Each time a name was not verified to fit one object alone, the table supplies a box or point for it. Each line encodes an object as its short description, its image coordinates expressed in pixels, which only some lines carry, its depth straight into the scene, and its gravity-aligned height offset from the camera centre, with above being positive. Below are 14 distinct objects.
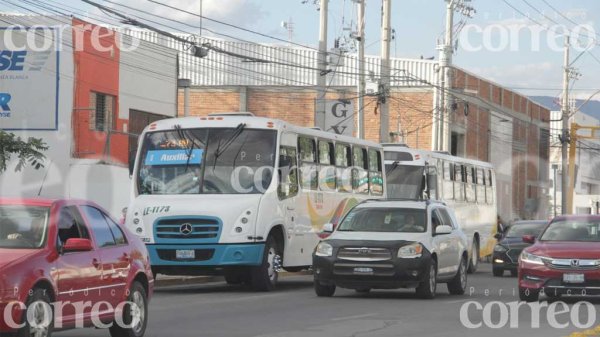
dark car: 34.06 -1.63
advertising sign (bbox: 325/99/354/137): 40.75 +2.21
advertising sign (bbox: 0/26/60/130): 39.78 +3.17
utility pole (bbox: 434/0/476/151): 51.12 +5.36
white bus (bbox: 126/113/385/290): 23.05 -0.30
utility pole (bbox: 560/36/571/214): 63.56 +2.32
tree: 24.30 +0.60
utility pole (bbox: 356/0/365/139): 43.44 +4.50
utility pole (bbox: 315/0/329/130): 40.22 +3.78
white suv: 21.22 -1.14
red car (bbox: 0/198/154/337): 11.05 -0.90
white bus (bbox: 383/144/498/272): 35.28 +0.01
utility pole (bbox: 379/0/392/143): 42.44 +4.02
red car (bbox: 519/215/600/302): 20.64 -1.35
